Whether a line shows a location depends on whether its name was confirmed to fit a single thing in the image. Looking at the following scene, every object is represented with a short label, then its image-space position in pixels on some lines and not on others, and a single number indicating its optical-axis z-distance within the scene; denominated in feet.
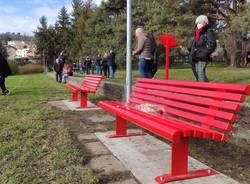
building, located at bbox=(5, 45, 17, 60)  279.84
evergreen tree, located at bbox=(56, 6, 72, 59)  141.53
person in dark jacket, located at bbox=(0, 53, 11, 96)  24.53
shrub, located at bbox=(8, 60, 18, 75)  127.66
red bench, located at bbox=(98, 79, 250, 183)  7.48
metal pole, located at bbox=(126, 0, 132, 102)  14.95
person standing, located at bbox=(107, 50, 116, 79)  41.62
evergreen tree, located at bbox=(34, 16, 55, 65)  149.94
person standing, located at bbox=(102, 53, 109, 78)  46.47
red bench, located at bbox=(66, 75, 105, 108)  17.91
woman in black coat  12.91
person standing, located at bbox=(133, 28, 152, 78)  16.27
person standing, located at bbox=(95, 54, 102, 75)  51.46
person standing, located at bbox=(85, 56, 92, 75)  67.33
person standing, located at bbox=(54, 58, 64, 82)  44.85
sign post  17.23
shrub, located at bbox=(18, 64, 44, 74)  138.56
